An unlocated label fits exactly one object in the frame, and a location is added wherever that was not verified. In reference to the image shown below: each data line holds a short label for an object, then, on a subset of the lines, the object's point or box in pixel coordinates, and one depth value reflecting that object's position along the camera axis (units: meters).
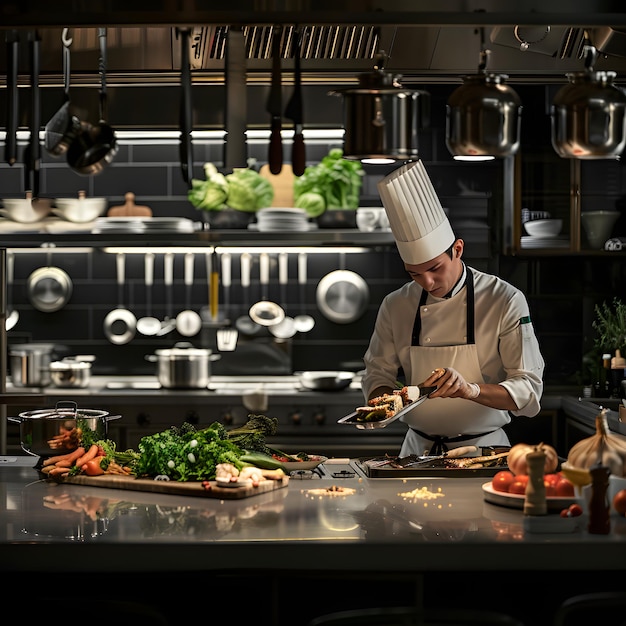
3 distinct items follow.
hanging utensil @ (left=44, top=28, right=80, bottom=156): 3.42
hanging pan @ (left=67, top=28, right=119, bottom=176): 3.52
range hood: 3.95
